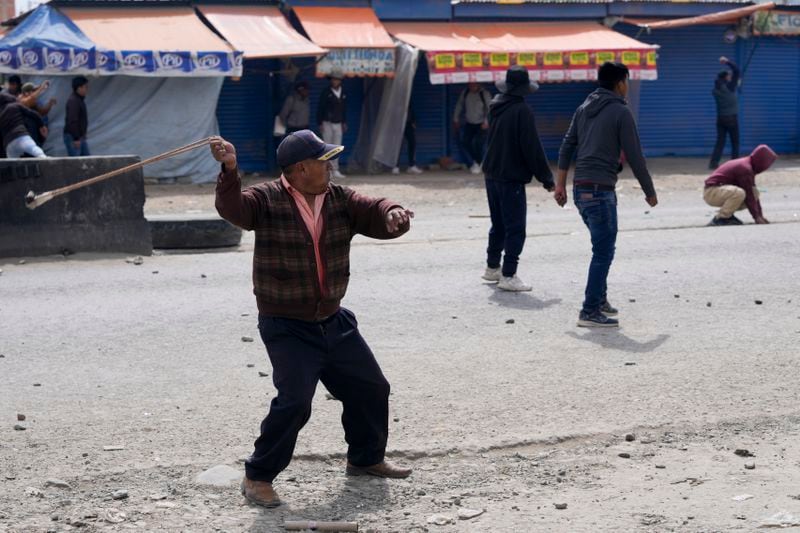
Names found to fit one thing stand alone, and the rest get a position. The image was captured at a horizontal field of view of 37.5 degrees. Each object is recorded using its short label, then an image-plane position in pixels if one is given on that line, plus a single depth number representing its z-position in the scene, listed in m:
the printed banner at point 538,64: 22.30
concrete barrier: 11.56
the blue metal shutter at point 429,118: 24.62
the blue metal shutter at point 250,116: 23.03
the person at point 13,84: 17.75
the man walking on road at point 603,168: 8.51
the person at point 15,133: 14.40
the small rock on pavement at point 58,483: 5.23
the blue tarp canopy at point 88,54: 19.16
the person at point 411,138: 23.36
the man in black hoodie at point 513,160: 9.86
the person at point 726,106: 23.39
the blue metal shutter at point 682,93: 26.64
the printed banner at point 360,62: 21.78
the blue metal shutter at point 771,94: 27.44
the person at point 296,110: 21.81
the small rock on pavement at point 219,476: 5.29
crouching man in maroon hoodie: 14.05
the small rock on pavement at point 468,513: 4.93
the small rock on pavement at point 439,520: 4.87
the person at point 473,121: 22.83
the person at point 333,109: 21.81
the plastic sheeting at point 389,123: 22.61
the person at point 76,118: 19.05
